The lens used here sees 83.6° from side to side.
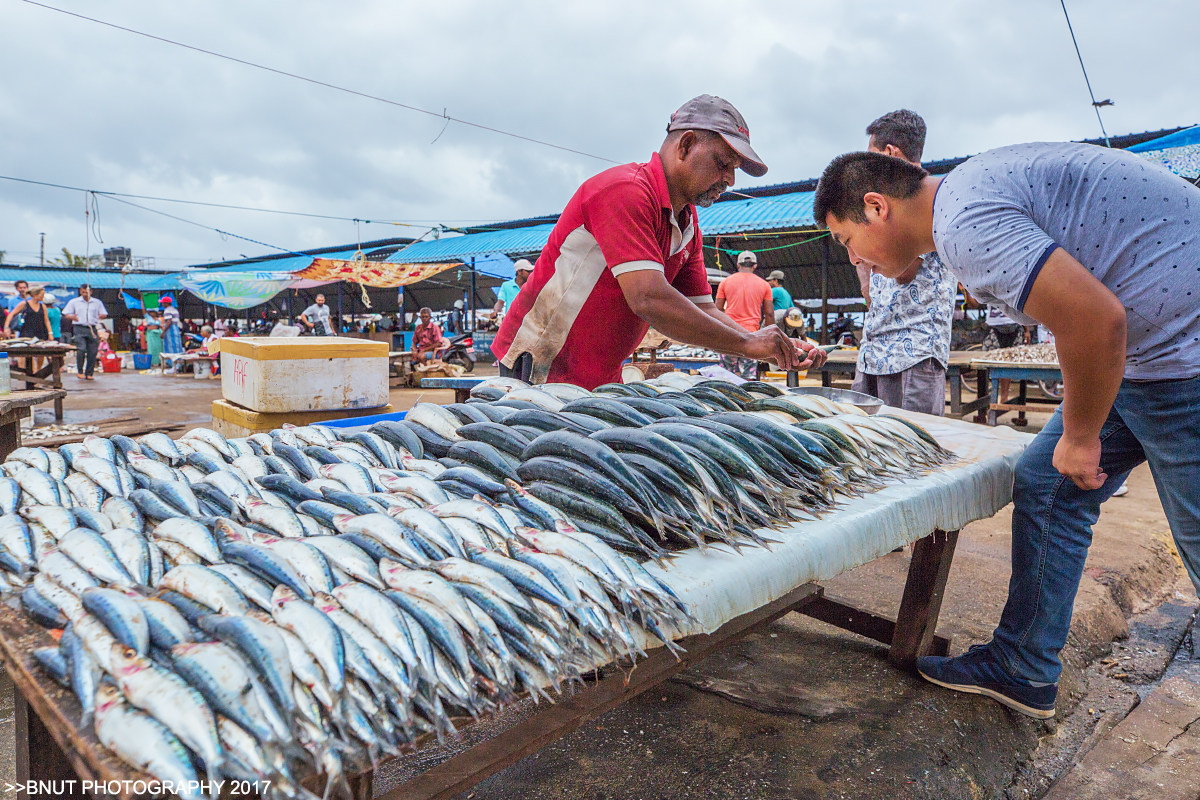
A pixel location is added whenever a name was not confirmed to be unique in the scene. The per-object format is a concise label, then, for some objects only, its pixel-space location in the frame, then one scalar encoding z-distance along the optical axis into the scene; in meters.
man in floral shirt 3.91
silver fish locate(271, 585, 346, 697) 1.00
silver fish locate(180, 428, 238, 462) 2.14
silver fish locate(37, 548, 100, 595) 1.20
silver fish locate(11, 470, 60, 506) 1.66
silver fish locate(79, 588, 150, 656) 1.01
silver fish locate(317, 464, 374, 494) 1.75
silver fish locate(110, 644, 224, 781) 0.87
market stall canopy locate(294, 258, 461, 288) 17.78
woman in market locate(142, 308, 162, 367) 21.03
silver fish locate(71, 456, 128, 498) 1.76
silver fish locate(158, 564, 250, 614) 1.14
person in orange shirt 7.49
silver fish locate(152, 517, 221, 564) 1.35
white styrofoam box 4.22
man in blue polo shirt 1.68
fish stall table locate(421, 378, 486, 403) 4.22
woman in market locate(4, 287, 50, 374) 12.84
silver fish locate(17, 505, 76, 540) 1.44
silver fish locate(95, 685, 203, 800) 0.83
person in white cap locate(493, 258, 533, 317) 10.27
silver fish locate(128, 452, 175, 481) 1.86
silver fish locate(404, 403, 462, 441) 2.25
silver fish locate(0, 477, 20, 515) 1.59
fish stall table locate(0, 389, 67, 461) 5.57
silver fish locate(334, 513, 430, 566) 1.34
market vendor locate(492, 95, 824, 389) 2.72
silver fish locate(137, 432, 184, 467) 2.07
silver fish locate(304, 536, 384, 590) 1.27
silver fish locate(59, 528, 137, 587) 1.24
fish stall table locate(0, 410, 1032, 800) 1.06
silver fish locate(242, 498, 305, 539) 1.48
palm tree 43.27
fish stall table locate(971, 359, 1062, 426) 7.14
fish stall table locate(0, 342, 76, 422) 9.52
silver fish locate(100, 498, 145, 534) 1.50
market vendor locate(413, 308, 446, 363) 16.41
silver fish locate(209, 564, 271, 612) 1.17
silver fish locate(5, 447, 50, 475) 1.94
